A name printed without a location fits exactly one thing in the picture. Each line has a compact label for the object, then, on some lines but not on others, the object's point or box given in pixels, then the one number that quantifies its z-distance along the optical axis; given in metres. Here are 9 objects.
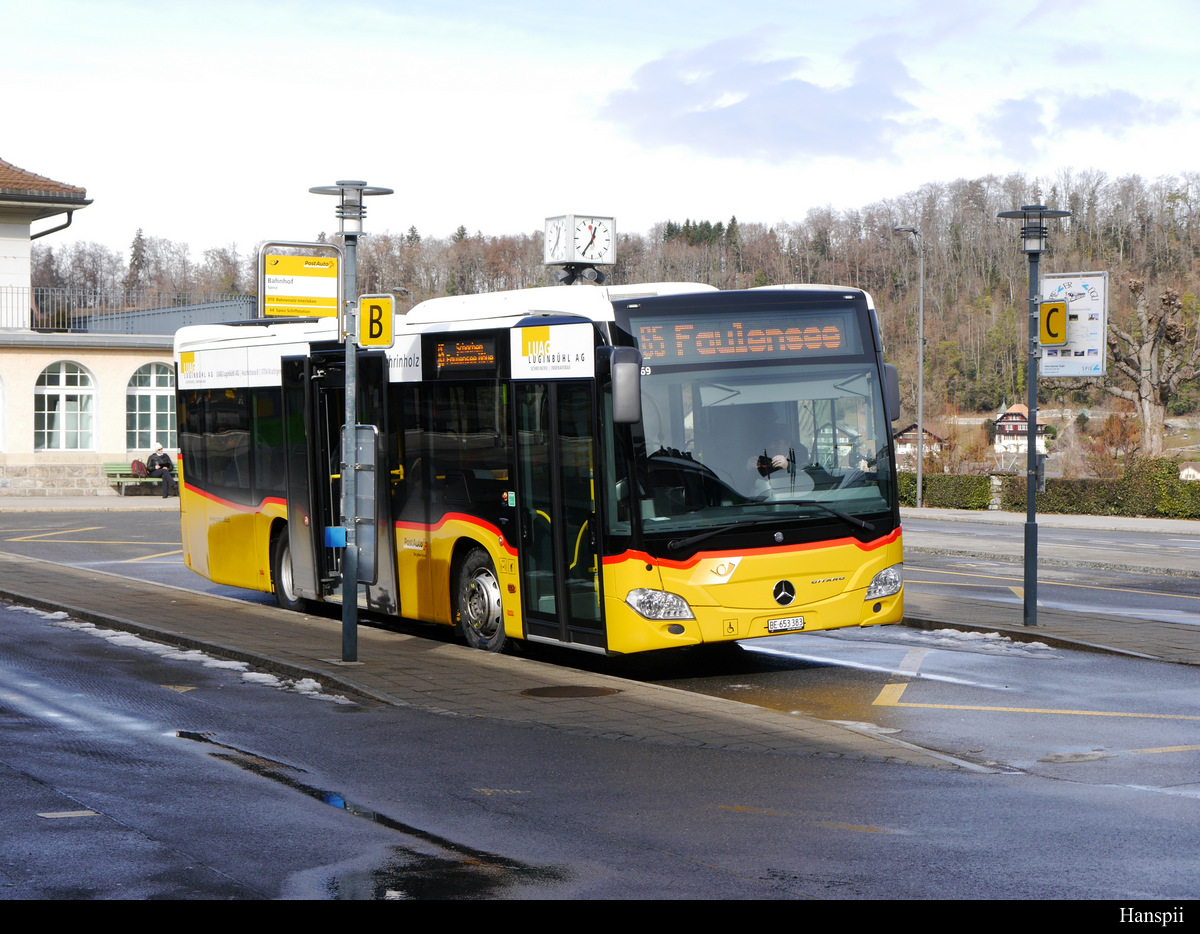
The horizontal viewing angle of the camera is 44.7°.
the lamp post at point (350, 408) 11.66
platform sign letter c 14.40
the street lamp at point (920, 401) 43.69
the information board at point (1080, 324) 14.39
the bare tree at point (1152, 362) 49.19
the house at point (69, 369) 41.78
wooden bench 42.66
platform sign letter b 11.66
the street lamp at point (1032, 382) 14.33
